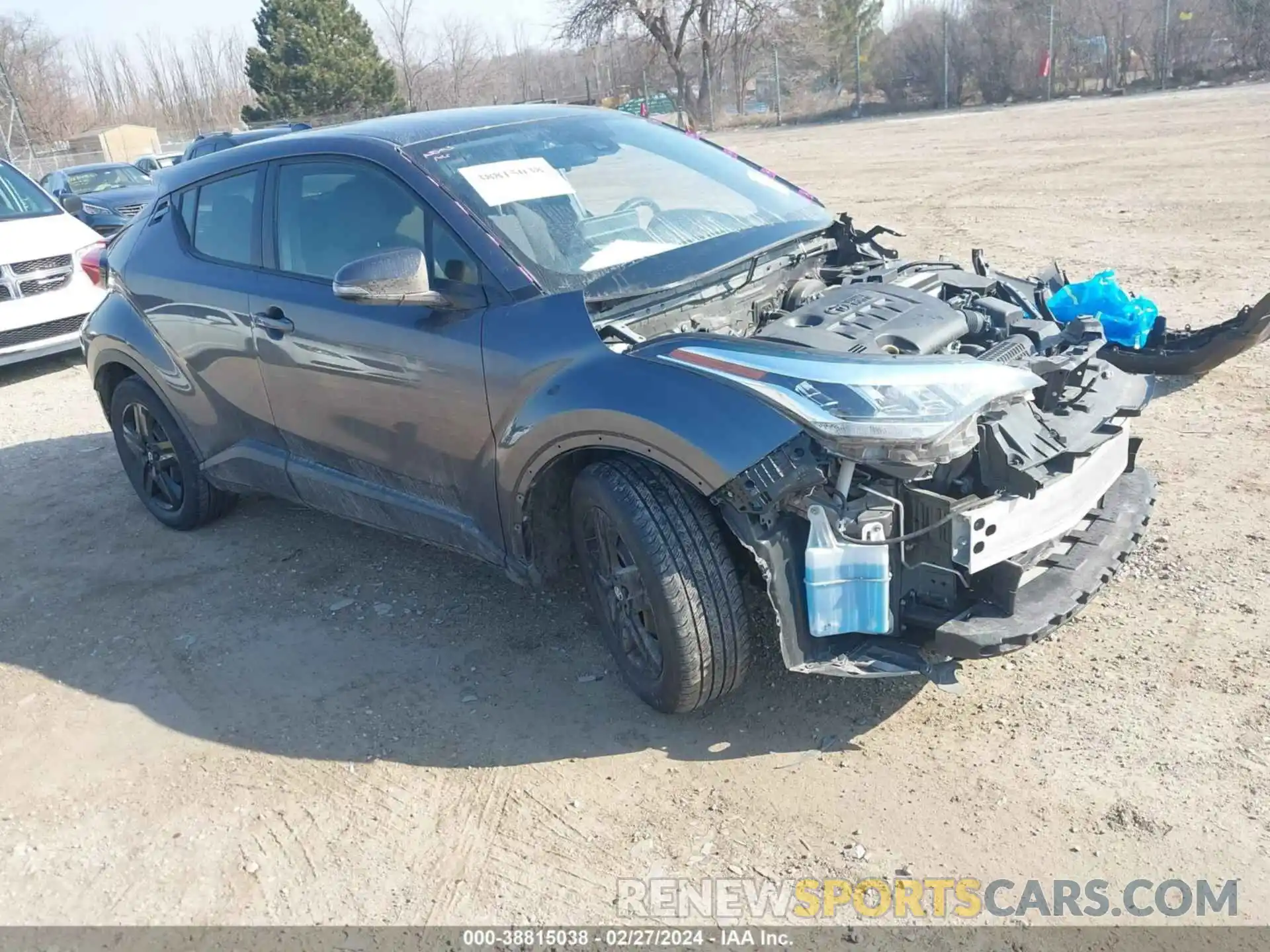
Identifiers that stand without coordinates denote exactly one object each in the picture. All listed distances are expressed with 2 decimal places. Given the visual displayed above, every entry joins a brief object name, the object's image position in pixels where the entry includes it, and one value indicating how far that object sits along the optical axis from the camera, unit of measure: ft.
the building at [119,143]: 140.56
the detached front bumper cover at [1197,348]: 17.57
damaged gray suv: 9.21
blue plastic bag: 18.54
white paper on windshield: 11.73
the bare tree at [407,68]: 170.50
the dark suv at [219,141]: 39.73
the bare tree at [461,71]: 188.96
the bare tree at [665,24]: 142.51
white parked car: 28.50
